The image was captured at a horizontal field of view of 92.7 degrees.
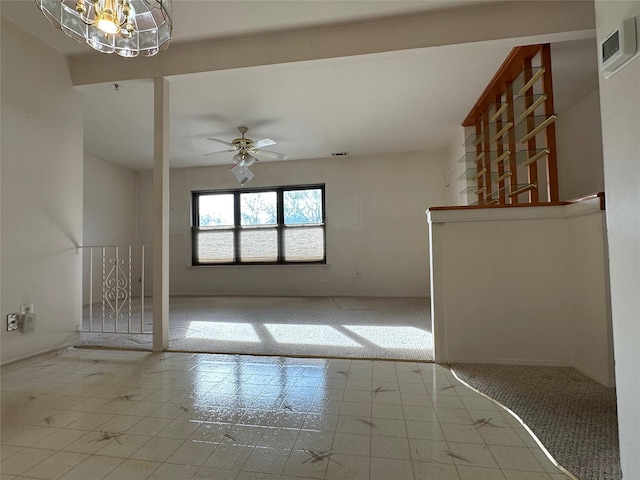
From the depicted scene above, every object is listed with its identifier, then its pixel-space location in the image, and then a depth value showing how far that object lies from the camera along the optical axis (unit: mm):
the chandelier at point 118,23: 1353
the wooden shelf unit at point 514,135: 2521
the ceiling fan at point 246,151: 4051
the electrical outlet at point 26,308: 2364
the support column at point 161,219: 2559
